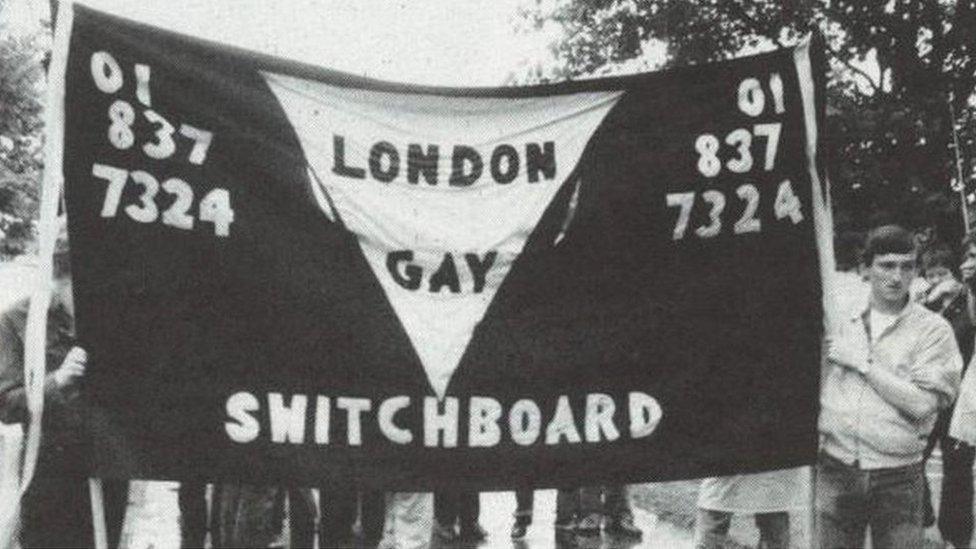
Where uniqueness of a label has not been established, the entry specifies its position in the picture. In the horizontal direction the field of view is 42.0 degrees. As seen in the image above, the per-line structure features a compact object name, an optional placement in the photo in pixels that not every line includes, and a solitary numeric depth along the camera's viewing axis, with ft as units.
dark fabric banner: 15.15
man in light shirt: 16.51
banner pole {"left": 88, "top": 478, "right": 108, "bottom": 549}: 15.20
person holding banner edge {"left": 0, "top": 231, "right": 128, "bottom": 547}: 15.37
